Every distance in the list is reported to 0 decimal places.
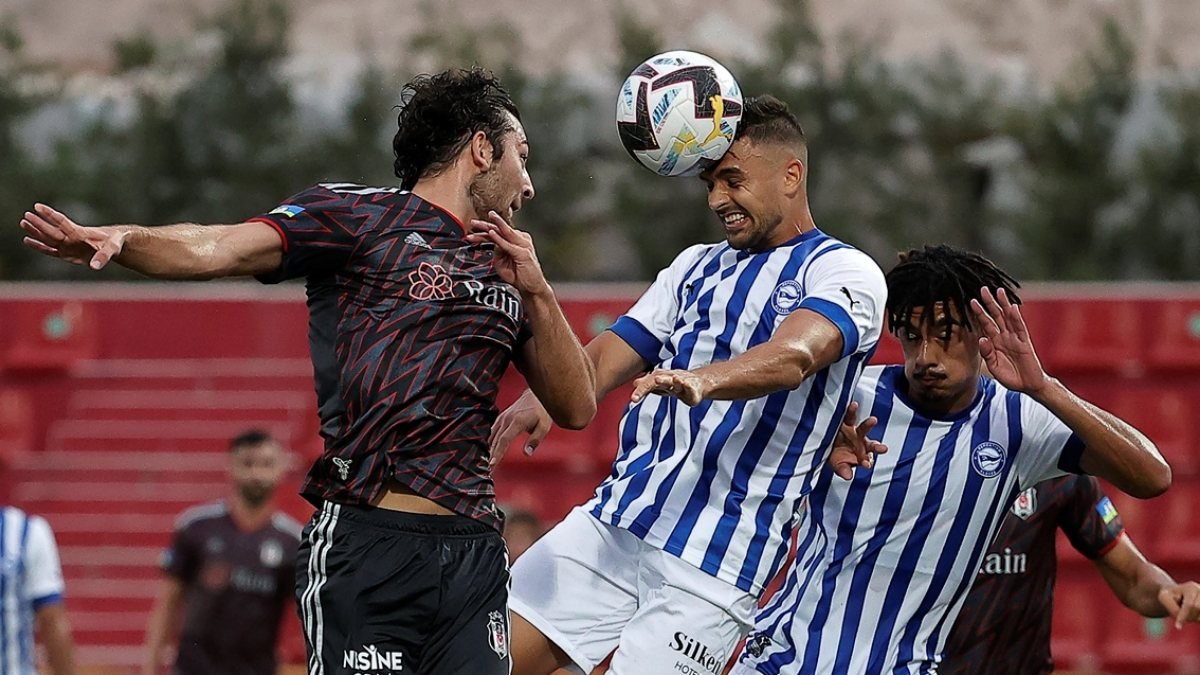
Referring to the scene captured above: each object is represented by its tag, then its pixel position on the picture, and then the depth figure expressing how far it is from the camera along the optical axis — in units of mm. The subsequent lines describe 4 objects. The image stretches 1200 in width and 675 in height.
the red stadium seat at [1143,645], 23891
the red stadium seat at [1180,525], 23641
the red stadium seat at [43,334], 25609
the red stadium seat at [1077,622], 23953
